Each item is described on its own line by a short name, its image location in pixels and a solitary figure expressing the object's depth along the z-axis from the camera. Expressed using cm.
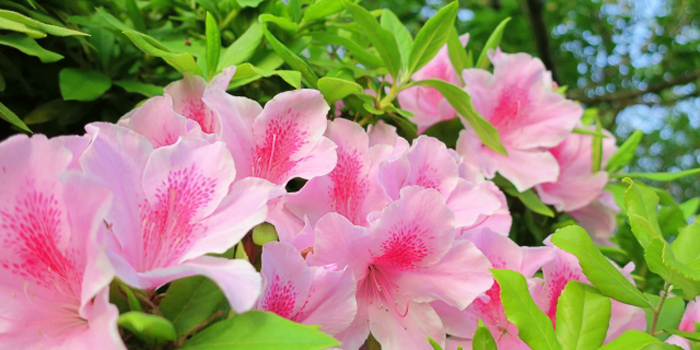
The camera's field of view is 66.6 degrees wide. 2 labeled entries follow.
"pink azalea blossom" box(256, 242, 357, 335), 51
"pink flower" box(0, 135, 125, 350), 40
